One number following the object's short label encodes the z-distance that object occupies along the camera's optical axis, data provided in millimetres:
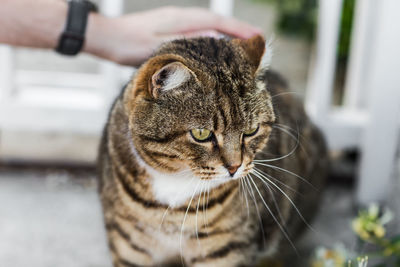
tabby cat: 858
